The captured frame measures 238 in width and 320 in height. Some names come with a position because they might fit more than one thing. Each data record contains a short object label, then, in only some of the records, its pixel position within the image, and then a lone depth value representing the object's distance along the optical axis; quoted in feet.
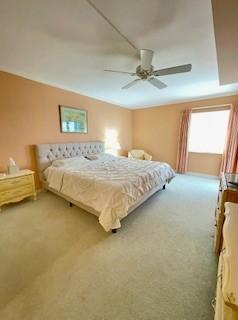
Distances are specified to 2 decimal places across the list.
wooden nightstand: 9.12
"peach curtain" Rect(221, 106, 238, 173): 13.99
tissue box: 9.74
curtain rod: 14.48
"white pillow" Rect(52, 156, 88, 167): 11.44
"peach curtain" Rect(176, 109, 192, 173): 16.80
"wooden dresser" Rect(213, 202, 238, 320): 1.58
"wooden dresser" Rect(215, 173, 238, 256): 5.15
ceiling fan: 6.82
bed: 7.13
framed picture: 12.94
